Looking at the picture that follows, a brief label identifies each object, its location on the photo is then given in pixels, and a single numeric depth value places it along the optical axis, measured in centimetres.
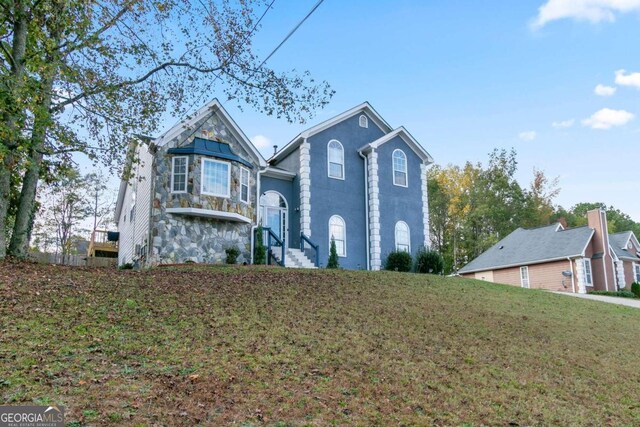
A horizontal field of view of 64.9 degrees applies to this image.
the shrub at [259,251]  1786
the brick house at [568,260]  2917
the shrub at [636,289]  2758
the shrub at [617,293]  2725
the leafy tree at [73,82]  1177
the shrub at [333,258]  1923
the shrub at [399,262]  2102
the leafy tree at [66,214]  3300
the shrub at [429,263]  2125
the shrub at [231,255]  1753
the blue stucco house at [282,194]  1716
